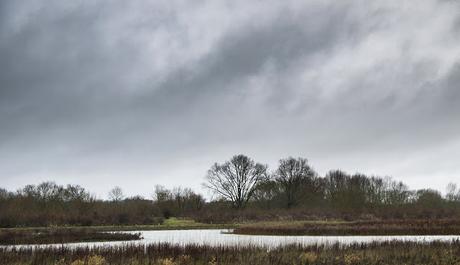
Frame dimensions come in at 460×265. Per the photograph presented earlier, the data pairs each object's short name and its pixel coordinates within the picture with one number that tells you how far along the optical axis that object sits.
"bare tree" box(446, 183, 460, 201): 134.43
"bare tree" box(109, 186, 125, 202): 129.50
